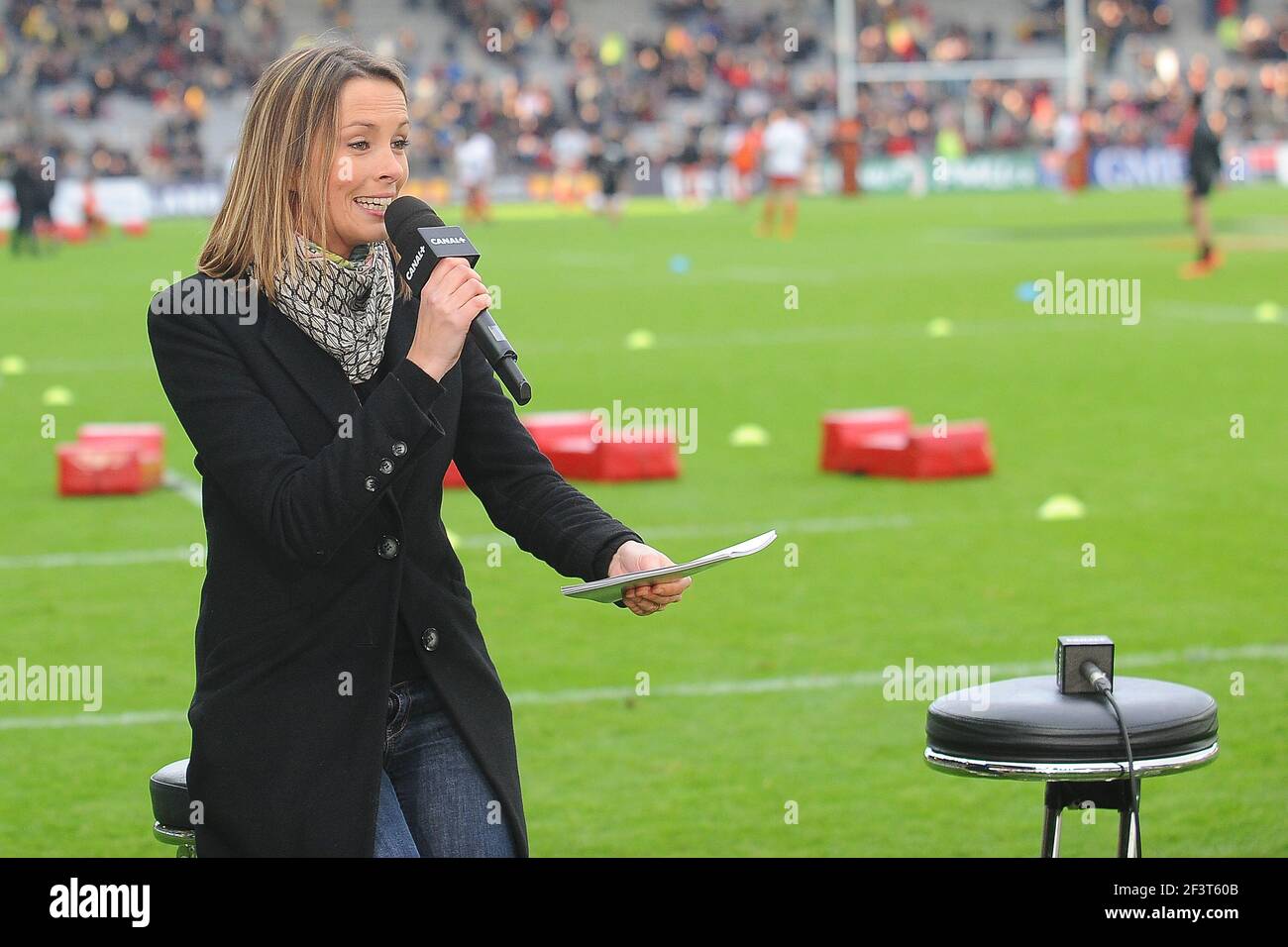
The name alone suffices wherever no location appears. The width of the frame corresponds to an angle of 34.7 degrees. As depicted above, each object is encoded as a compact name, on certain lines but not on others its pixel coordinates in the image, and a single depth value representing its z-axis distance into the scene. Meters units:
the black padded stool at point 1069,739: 3.35
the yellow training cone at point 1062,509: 10.10
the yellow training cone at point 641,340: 18.17
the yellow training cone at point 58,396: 15.20
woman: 3.16
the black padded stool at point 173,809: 3.44
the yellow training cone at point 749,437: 12.69
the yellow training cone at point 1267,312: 19.27
